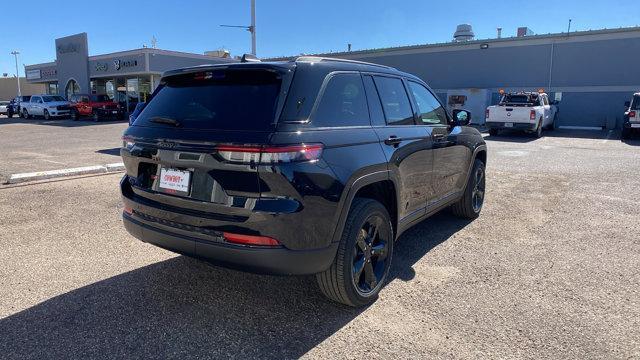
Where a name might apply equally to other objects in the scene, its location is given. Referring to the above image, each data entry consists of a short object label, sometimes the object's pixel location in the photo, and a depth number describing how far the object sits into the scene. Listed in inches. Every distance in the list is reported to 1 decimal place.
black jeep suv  112.7
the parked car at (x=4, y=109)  1597.2
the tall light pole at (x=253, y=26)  832.3
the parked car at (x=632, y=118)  669.9
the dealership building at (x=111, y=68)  1224.8
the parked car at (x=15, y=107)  1396.9
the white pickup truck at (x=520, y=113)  682.2
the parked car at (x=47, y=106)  1214.3
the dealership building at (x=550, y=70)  890.1
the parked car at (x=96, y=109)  1131.9
